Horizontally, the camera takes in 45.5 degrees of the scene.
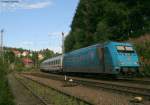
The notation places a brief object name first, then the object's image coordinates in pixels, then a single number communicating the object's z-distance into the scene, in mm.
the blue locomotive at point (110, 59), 13336
